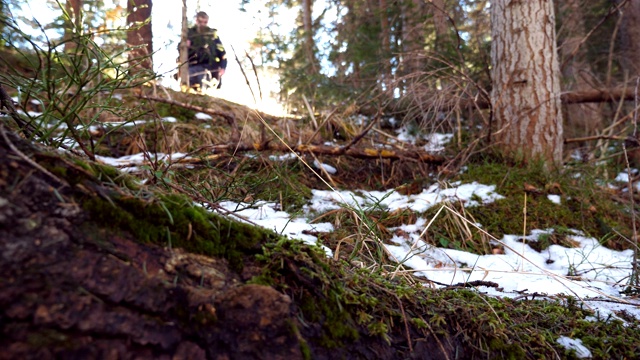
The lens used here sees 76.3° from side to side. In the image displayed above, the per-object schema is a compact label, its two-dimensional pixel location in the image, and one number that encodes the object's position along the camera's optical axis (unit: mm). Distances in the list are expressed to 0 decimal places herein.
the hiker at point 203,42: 7110
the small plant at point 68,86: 1162
